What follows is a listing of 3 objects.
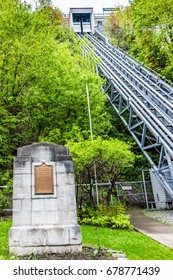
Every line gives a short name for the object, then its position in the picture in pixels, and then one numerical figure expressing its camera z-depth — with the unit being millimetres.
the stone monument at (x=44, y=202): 7141
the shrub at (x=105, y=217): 11560
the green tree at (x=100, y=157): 12320
